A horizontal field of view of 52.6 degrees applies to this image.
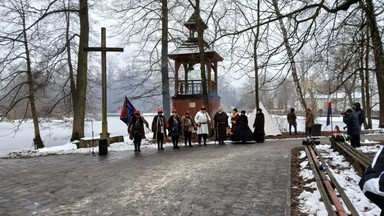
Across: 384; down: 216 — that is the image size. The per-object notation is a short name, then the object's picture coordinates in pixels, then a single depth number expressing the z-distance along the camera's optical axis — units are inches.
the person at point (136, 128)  553.6
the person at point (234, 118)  727.1
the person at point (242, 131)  676.1
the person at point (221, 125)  670.0
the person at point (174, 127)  597.9
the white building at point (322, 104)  2055.4
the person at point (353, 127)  521.0
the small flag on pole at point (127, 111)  614.9
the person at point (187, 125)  626.2
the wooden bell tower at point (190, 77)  941.2
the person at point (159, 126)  580.4
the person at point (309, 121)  915.4
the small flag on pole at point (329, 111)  870.3
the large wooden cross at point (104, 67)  567.5
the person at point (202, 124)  652.1
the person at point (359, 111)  572.4
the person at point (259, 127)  690.2
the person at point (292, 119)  964.6
